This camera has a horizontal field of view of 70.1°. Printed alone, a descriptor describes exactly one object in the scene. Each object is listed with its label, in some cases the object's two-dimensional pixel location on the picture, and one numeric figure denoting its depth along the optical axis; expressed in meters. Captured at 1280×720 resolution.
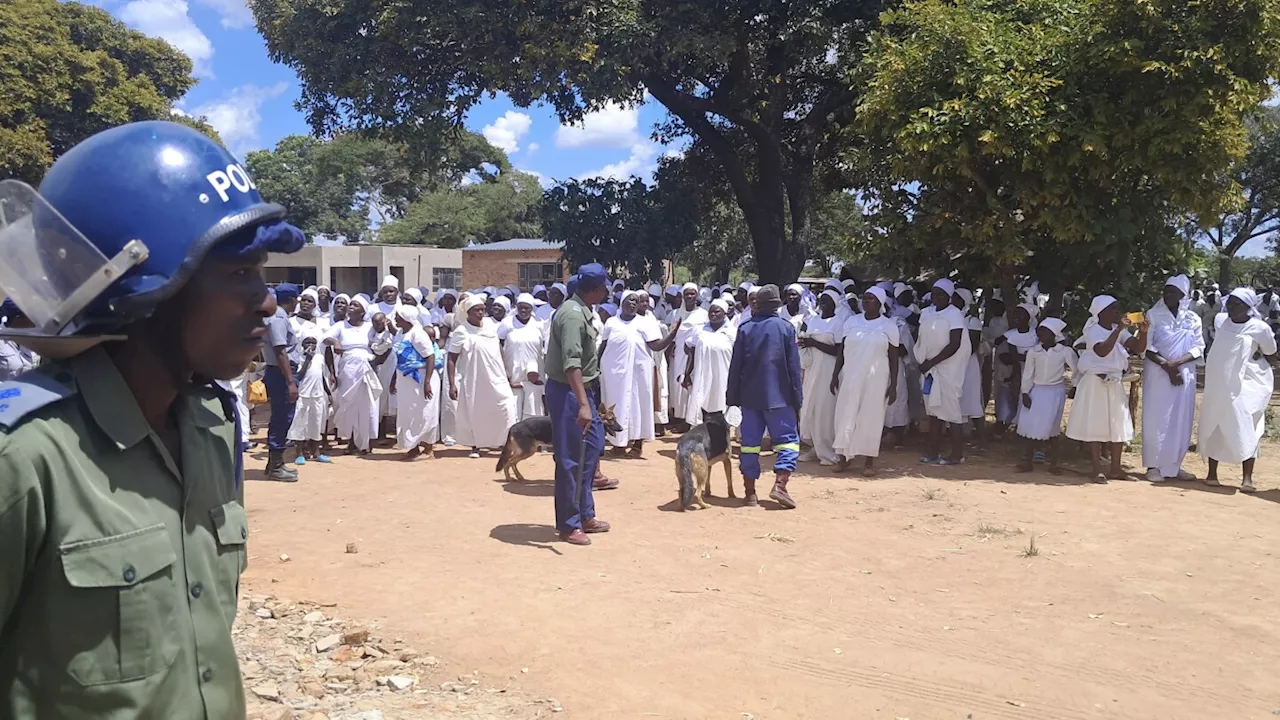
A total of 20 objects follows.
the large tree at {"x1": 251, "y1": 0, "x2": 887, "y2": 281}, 12.73
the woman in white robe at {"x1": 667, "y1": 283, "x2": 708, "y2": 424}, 11.26
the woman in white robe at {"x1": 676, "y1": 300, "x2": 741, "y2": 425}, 10.79
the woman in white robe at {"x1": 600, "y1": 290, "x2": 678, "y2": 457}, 10.23
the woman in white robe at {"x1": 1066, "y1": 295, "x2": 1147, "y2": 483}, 9.02
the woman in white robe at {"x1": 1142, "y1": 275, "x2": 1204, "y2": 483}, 9.01
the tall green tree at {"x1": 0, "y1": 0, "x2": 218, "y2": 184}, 17.95
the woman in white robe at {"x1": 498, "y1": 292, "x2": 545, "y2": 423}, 10.50
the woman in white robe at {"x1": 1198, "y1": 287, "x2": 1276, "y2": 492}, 8.62
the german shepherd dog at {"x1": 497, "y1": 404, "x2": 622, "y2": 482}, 8.50
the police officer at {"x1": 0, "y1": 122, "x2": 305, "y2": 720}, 1.30
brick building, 31.48
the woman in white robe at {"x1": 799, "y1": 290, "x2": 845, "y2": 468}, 9.85
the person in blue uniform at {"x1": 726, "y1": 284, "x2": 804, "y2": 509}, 7.48
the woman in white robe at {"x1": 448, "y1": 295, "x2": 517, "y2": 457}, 10.09
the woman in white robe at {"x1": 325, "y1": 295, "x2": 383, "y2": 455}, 9.95
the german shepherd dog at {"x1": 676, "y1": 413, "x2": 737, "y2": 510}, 7.59
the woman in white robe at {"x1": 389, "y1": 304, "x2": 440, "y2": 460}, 10.03
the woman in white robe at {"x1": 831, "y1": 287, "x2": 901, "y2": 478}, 9.21
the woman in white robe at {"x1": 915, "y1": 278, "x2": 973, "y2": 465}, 9.60
